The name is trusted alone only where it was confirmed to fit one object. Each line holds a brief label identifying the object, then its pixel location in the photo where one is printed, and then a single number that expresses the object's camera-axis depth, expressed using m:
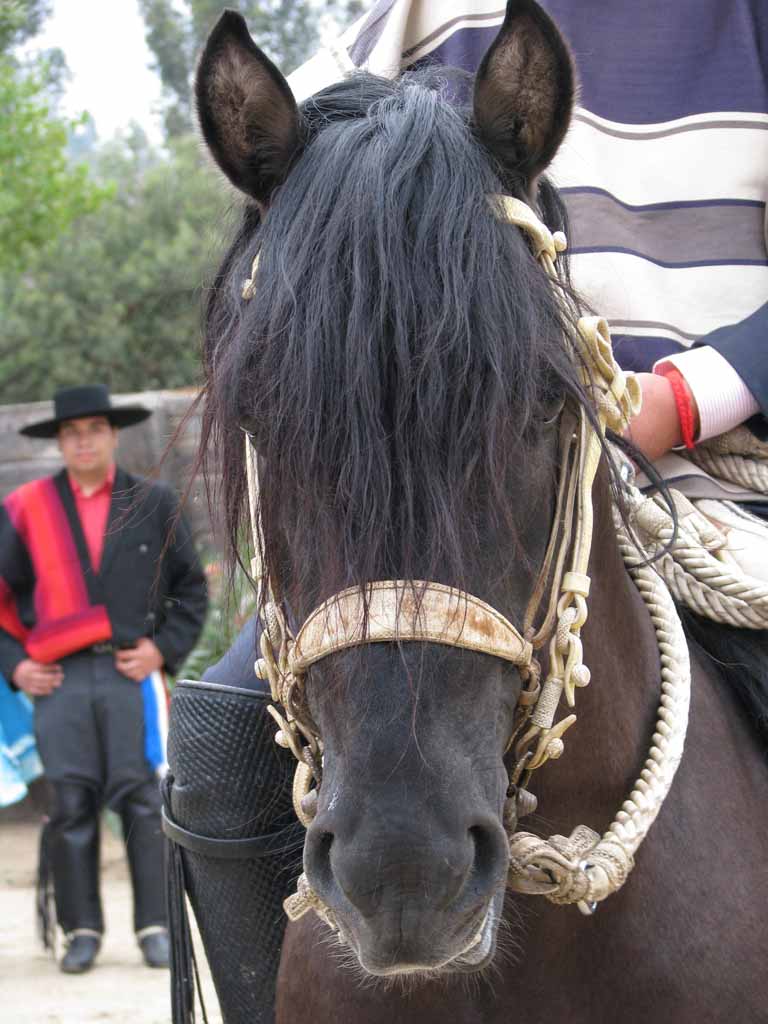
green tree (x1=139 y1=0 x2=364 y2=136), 31.84
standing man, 6.23
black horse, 1.51
